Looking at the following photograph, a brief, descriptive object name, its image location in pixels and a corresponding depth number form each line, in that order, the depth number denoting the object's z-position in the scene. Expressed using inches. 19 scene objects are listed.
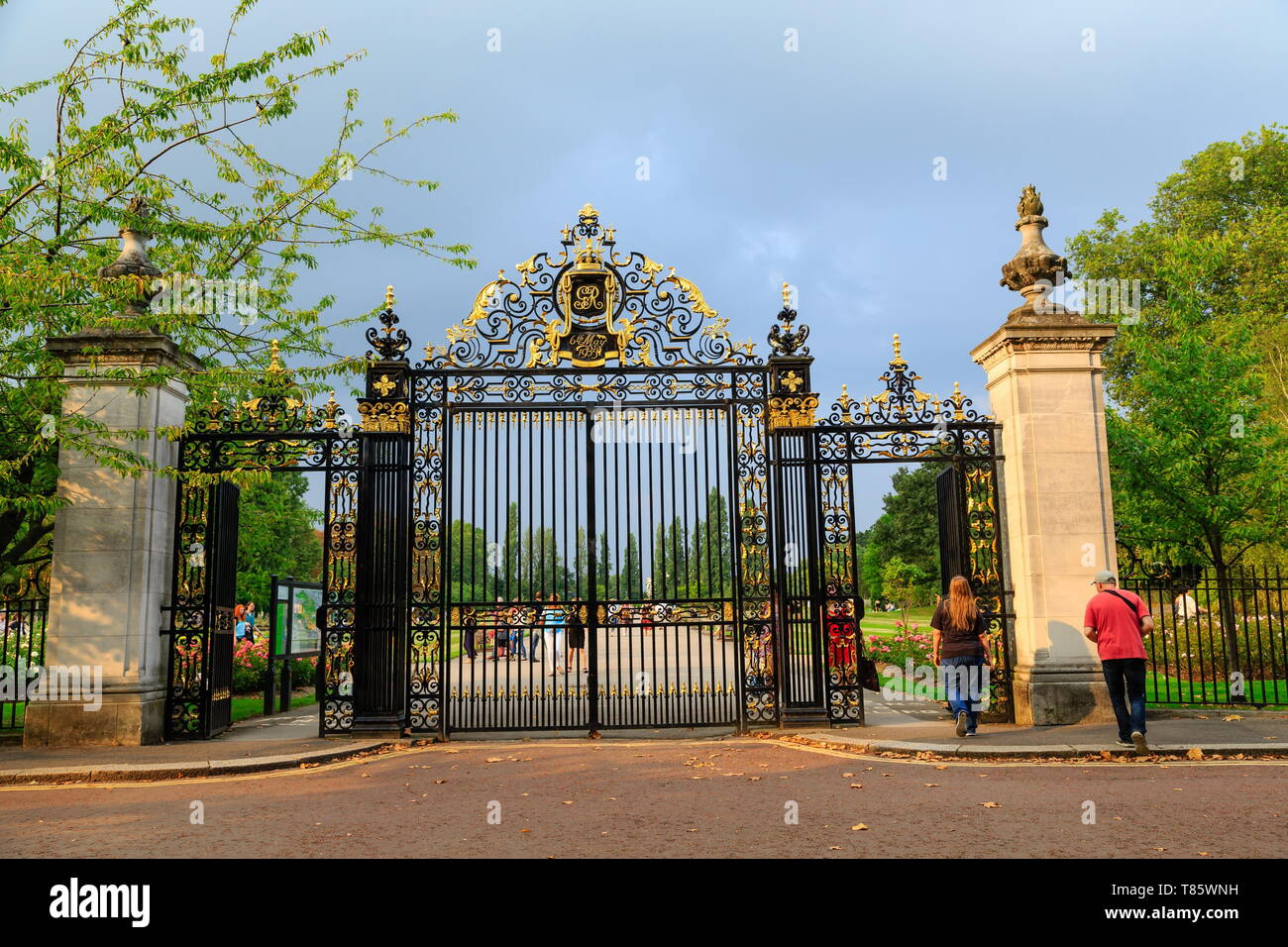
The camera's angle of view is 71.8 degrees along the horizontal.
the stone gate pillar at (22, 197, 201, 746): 398.3
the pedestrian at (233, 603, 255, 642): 690.9
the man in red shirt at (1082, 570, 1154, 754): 346.9
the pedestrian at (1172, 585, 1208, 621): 824.2
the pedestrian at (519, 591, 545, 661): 421.6
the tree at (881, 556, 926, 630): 1336.1
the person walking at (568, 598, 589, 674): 418.9
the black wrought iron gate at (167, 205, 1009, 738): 426.9
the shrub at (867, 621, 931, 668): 805.2
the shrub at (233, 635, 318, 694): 756.0
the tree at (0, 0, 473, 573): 349.4
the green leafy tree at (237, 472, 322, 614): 783.4
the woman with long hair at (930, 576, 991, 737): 387.2
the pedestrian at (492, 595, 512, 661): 415.1
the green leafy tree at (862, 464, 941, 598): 2102.6
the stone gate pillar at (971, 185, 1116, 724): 411.5
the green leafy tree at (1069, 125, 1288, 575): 558.6
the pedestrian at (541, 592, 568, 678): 411.5
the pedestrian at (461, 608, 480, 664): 417.6
